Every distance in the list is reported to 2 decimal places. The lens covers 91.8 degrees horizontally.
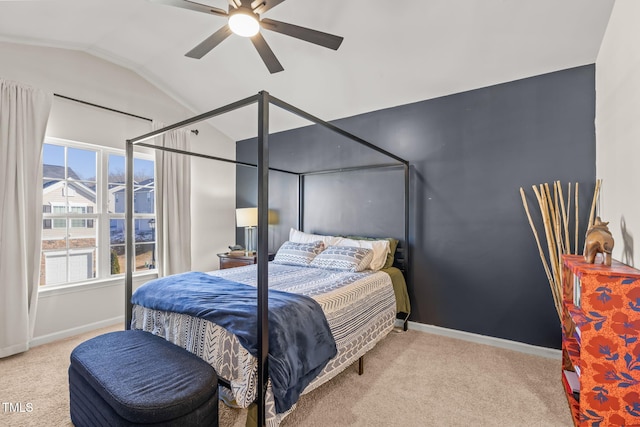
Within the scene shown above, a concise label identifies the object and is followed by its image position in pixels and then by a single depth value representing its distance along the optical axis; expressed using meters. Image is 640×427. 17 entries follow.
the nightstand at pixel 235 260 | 3.94
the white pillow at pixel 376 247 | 3.11
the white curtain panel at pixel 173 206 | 3.82
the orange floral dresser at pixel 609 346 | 1.52
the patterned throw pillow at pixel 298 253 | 3.37
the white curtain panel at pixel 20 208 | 2.67
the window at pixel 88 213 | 3.15
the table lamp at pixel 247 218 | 4.12
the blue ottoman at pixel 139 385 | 1.35
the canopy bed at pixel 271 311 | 1.61
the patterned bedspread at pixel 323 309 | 1.64
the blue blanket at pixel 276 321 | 1.63
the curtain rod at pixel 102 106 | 3.10
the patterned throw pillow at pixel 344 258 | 3.01
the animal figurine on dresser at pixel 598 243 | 1.71
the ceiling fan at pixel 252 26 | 1.79
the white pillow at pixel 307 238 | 3.62
